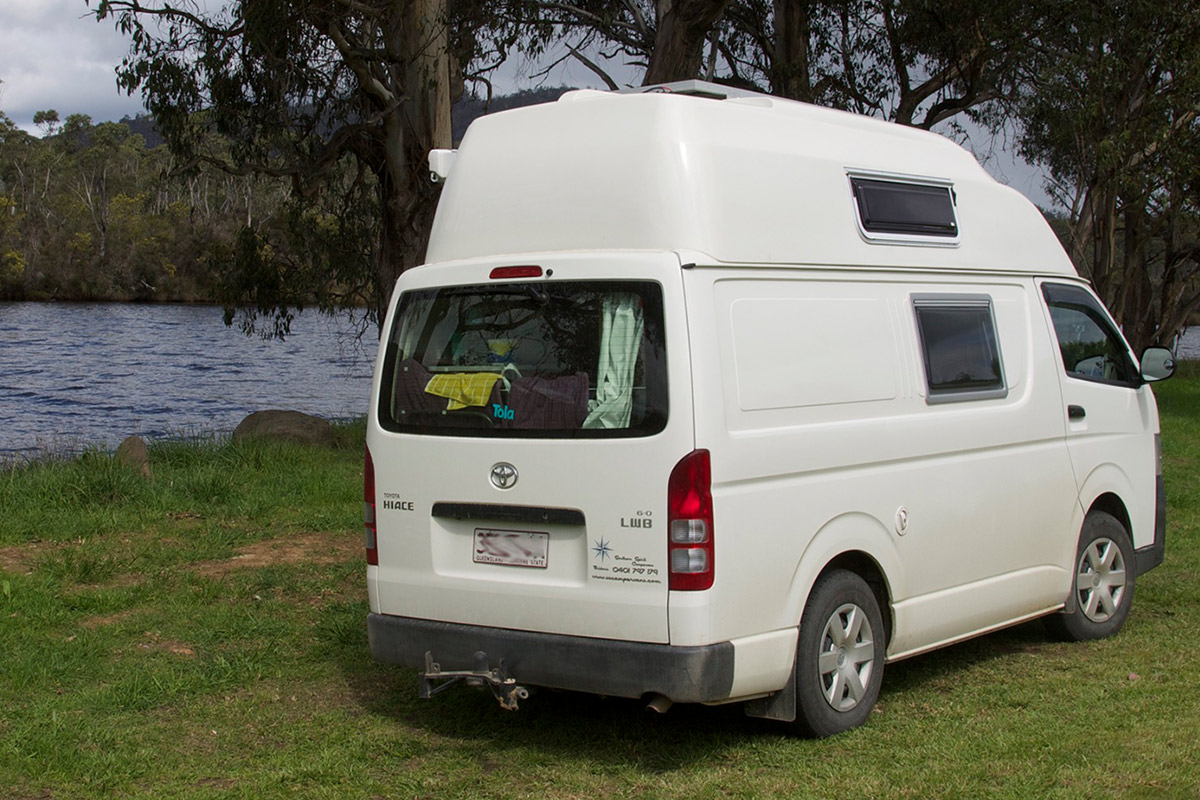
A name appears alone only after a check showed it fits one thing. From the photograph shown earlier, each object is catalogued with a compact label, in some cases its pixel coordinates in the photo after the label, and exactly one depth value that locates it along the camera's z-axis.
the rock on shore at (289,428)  16.56
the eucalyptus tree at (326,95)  16.19
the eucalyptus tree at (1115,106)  20.30
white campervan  5.08
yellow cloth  5.48
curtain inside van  5.15
